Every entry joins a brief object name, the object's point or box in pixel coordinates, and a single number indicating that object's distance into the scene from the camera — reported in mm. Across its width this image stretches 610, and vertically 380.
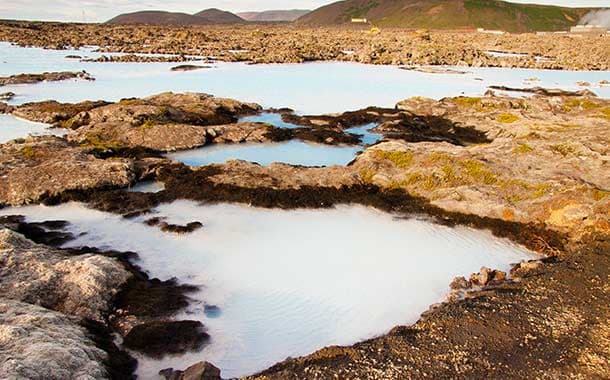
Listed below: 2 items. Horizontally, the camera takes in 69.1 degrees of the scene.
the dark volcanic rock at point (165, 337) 8805
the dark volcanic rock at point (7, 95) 32950
